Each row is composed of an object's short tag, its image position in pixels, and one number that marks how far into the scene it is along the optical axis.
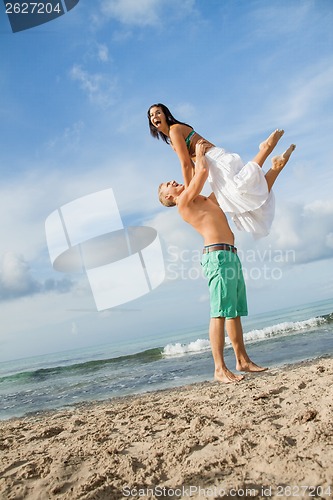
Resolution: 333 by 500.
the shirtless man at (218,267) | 3.51
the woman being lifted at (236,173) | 3.54
